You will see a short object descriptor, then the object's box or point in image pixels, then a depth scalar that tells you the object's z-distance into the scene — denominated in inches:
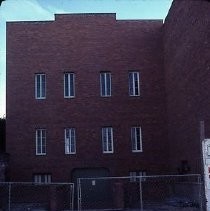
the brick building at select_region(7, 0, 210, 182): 836.4
